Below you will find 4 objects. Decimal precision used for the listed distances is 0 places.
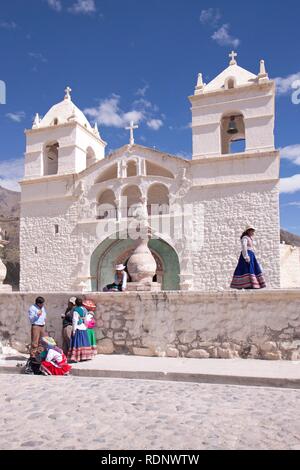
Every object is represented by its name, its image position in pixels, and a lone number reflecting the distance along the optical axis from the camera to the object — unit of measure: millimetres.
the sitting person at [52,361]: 5773
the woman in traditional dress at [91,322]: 6585
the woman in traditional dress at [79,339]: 6340
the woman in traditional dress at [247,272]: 6969
